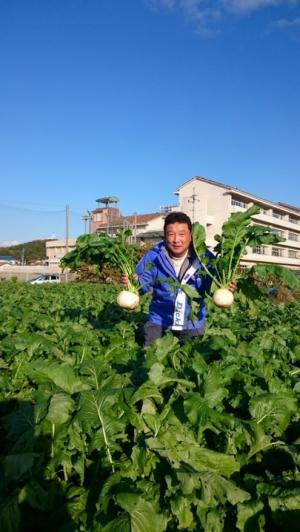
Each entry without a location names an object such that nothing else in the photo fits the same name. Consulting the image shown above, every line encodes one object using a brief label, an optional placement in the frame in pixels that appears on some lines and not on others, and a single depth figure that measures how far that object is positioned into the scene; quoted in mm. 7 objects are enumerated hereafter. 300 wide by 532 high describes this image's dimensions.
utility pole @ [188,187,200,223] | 44281
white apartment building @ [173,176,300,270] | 46812
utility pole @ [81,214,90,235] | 45950
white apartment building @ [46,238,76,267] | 62838
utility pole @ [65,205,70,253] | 43491
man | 4191
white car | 36912
